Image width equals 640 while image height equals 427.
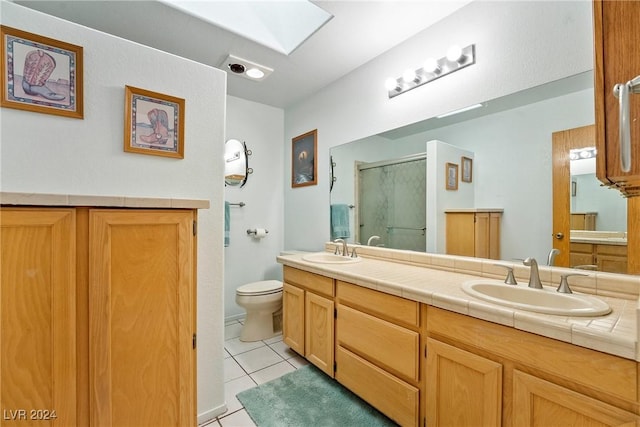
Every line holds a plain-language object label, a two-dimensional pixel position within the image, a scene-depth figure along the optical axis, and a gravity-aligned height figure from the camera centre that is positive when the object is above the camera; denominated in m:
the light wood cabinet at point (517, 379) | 0.80 -0.57
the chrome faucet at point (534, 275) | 1.27 -0.29
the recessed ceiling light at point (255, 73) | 2.37 +1.27
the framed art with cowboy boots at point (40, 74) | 1.02 +0.56
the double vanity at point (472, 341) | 0.84 -0.51
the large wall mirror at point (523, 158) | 1.31 +0.33
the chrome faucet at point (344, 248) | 2.33 -0.29
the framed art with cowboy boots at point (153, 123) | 1.26 +0.45
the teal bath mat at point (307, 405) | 1.50 -1.15
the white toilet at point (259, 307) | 2.40 -0.84
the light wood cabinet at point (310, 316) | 1.79 -0.74
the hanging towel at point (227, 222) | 2.73 -0.07
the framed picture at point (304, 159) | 2.88 +0.62
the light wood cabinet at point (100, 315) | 0.83 -0.34
